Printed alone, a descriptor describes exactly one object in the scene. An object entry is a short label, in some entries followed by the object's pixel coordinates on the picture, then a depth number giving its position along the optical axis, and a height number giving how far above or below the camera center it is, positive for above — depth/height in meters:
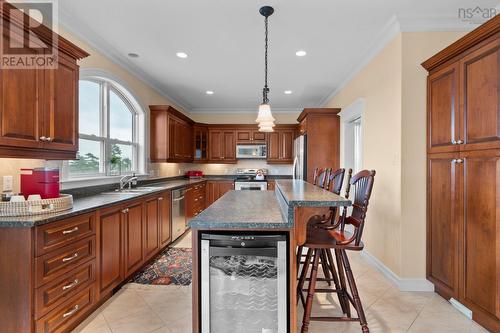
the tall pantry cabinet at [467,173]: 1.85 -0.06
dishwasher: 4.11 -0.79
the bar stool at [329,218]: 2.31 -0.47
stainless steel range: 6.01 -0.32
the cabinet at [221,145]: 6.57 +0.52
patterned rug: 2.81 -1.23
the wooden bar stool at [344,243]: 1.72 -0.52
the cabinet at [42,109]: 1.69 +0.42
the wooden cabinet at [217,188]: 6.30 -0.53
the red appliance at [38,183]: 1.93 -0.13
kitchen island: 1.50 -0.60
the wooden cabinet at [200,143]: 6.38 +0.56
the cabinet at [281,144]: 6.47 +0.54
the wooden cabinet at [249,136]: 6.51 +0.75
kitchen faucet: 3.47 -0.20
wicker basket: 1.70 -0.28
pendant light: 2.85 +0.54
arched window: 3.12 +0.50
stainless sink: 3.16 -0.32
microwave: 6.44 +0.37
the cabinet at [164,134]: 4.61 +0.59
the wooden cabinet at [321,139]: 4.69 +0.48
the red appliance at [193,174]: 6.34 -0.20
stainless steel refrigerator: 4.80 +0.10
